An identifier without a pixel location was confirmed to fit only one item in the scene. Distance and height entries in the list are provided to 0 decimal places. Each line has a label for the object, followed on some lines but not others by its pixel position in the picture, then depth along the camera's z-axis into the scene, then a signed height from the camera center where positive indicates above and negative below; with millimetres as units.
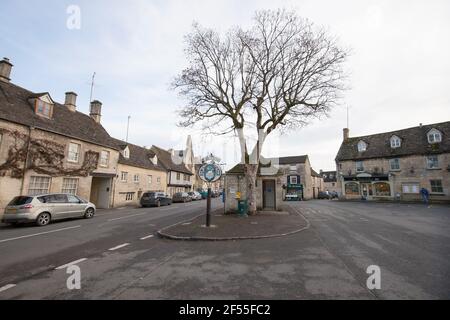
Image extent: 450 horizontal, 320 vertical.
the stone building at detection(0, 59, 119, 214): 13805 +2768
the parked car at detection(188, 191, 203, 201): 36106 -1314
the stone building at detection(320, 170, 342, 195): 68938 +2640
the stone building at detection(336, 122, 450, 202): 26203 +3607
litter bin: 14332 -1255
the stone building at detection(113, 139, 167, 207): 23594 +1510
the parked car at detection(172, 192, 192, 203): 31203 -1326
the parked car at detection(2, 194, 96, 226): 10781 -1240
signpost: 9789 +717
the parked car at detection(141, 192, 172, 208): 23469 -1283
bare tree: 14414 +6795
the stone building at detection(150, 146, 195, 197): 35094 +2974
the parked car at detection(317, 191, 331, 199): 44531 -946
